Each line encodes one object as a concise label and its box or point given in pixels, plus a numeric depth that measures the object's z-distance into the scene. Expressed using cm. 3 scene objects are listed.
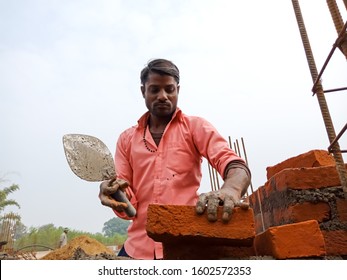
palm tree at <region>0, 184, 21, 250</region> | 782
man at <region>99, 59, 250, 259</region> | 151
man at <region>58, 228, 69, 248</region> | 1025
